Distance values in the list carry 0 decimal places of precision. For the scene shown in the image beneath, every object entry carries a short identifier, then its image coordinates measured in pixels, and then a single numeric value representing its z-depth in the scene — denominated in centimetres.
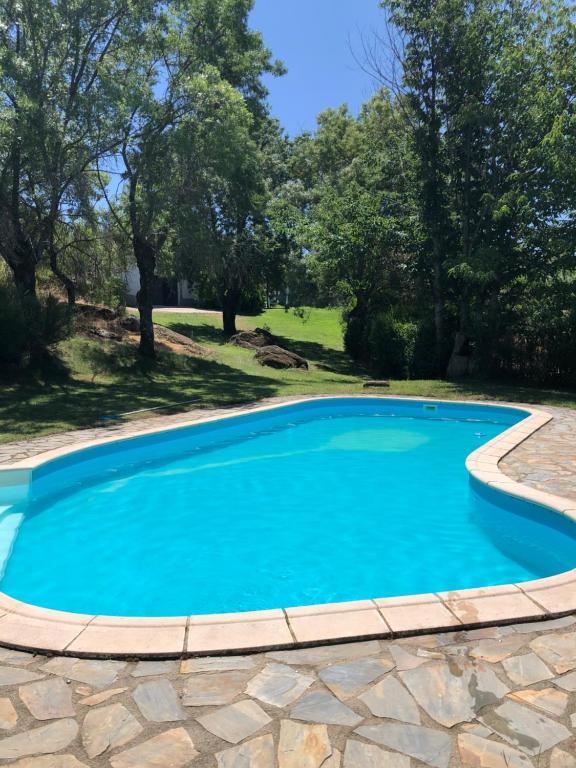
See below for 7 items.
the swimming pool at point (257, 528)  496
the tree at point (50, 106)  1188
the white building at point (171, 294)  3797
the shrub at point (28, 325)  1291
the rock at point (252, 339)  2320
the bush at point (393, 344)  1836
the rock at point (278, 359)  2066
